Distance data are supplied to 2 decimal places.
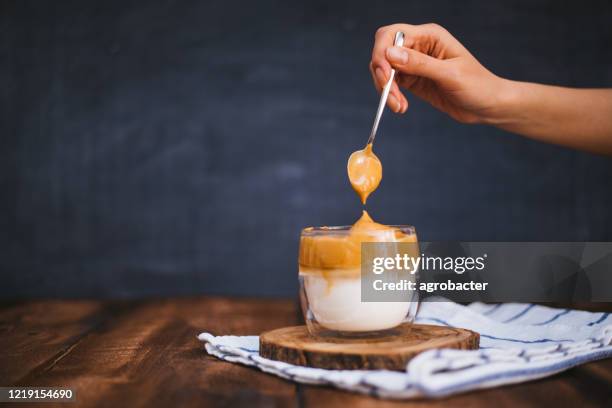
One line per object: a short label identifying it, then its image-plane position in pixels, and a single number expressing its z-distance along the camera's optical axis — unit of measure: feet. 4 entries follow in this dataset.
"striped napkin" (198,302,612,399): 2.41
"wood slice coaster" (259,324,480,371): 2.72
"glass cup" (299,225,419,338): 3.00
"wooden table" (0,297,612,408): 2.48
